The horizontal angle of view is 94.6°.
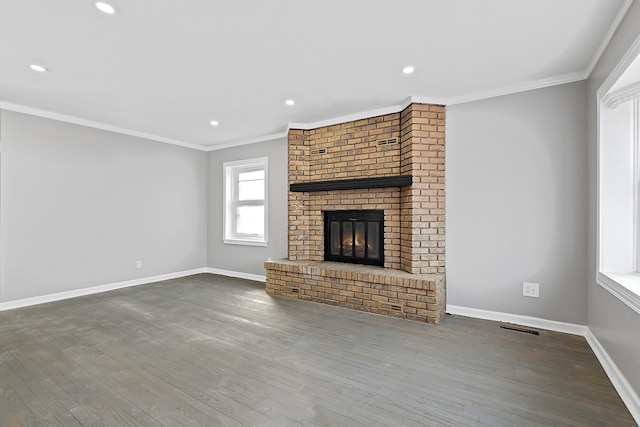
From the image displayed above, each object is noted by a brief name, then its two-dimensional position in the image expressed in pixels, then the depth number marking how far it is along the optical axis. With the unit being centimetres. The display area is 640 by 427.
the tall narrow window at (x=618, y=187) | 224
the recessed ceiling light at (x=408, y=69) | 274
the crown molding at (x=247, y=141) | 492
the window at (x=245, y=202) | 533
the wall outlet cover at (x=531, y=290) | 301
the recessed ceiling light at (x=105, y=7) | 188
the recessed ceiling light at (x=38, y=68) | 269
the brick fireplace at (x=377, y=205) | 342
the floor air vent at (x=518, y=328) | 287
